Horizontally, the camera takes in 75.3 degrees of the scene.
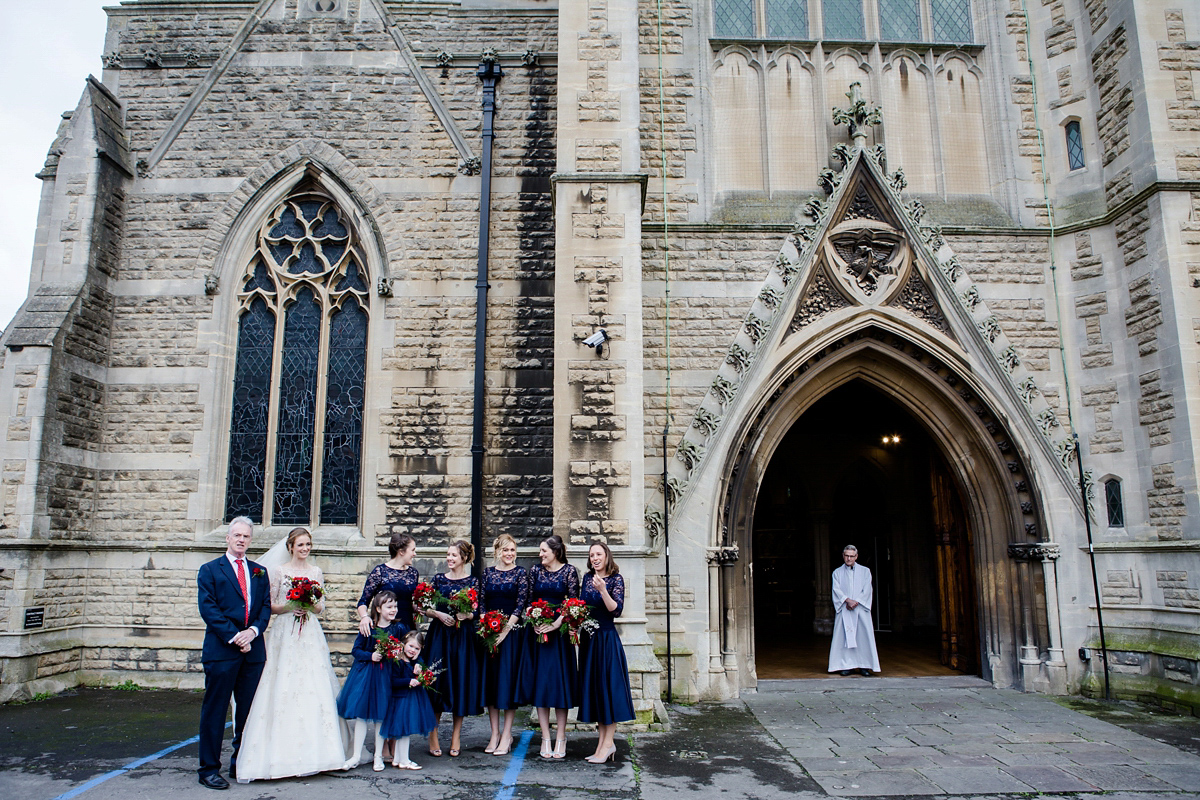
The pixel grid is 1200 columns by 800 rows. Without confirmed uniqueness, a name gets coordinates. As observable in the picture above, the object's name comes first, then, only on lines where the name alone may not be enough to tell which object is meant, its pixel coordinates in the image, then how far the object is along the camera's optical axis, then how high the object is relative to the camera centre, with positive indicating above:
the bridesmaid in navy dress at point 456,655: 5.92 -0.89
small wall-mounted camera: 7.66 +1.91
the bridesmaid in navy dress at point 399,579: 5.77 -0.30
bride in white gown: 5.24 -1.11
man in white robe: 9.93 -1.12
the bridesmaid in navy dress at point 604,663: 5.77 -0.93
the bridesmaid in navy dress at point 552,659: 5.83 -0.91
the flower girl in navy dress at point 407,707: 5.52 -1.19
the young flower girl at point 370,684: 5.47 -1.01
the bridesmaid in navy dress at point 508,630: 5.93 -0.67
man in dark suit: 5.18 -0.63
